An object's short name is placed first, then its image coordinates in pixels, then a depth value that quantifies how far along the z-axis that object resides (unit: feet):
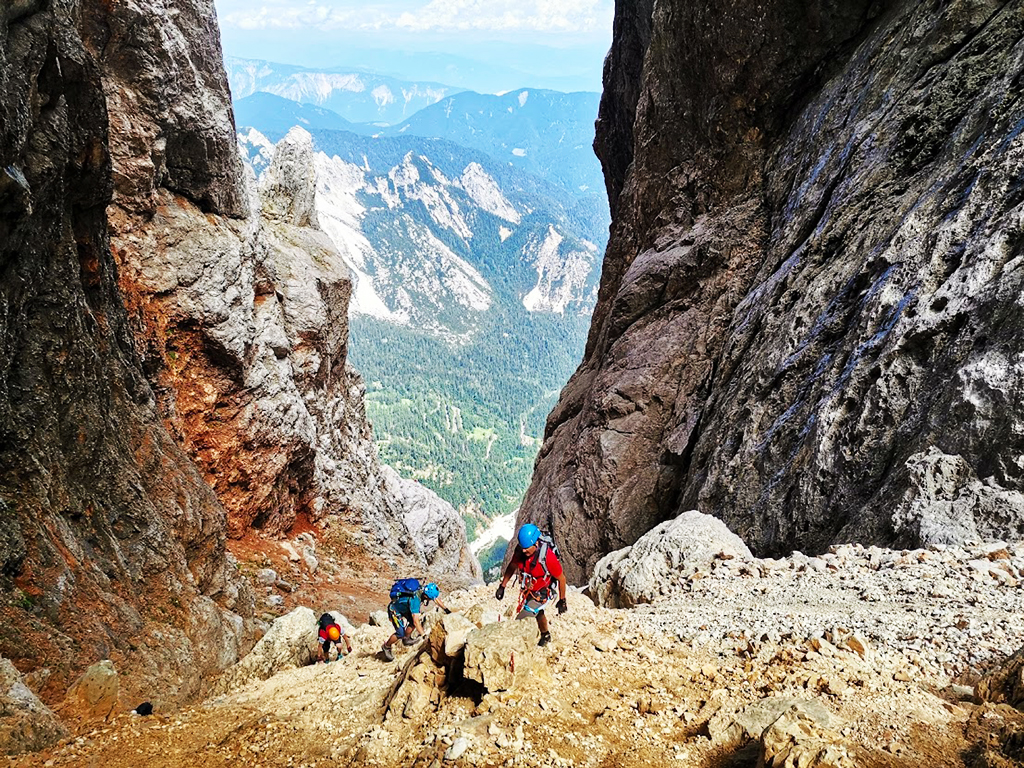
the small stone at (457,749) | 20.99
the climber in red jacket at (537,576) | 29.17
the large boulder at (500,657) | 24.48
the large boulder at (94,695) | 28.45
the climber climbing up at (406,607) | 39.06
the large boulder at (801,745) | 16.69
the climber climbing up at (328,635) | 43.09
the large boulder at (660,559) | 42.34
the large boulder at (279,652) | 41.22
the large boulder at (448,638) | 26.48
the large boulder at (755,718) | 19.64
